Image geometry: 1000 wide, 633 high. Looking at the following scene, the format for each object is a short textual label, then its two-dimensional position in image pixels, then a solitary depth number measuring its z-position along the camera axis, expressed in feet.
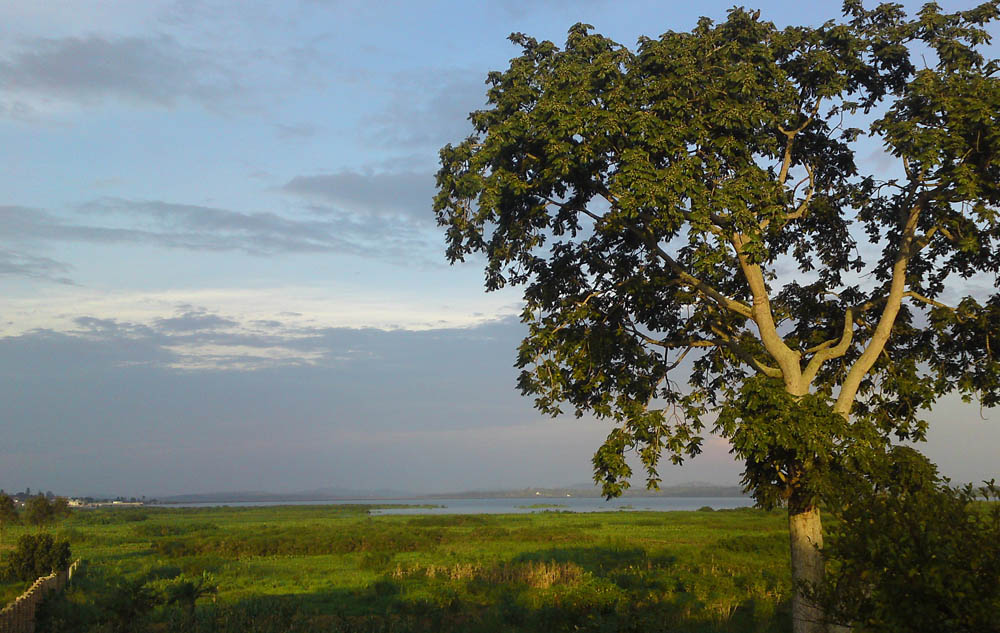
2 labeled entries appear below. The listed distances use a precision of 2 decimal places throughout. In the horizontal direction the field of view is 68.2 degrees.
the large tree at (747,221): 50.42
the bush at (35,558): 94.98
